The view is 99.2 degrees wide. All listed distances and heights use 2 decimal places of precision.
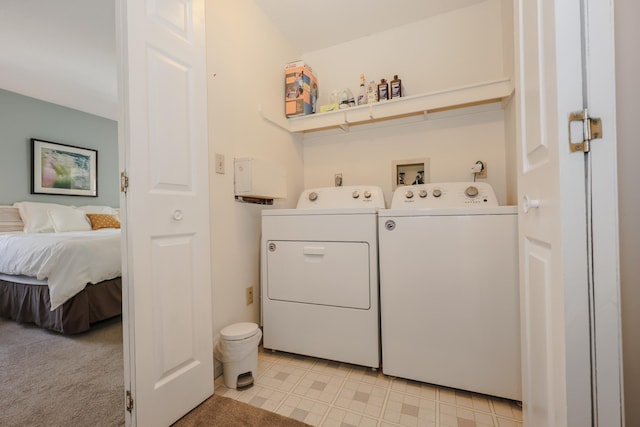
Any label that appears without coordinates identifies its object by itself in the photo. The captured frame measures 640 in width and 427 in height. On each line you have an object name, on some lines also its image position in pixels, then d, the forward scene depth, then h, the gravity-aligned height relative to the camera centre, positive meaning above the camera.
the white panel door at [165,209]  1.02 +0.03
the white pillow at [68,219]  3.36 -0.01
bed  2.02 -0.48
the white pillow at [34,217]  3.23 +0.03
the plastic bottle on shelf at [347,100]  2.10 +0.89
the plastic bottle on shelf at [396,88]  1.97 +0.90
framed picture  3.63 +0.71
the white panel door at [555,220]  0.55 -0.02
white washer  1.23 -0.41
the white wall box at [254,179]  1.60 +0.22
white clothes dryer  1.47 -0.40
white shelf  1.67 +0.72
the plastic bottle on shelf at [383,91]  2.01 +0.90
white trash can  1.36 -0.70
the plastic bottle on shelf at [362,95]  2.09 +0.92
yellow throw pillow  3.68 -0.04
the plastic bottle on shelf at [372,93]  2.02 +0.89
